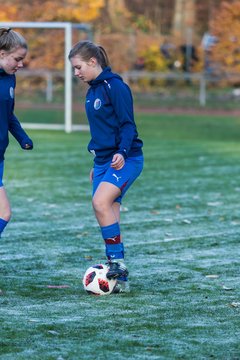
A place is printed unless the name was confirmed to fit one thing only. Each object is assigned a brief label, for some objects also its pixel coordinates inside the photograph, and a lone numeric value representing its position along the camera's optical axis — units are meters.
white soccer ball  13.94
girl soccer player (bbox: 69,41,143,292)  13.95
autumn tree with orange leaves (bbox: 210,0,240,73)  64.94
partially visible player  14.04
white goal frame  42.84
